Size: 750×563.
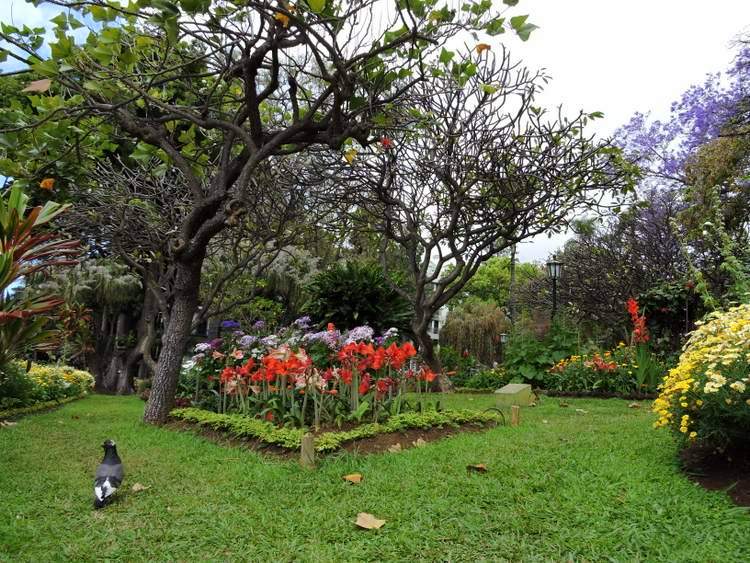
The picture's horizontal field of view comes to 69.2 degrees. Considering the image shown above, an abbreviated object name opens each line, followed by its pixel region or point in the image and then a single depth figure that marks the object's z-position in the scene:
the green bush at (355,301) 10.10
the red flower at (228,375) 5.96
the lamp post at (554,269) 12.88
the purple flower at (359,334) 6.11
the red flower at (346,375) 5.16
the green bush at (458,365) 12.96
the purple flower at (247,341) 6.98
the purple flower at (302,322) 7.53
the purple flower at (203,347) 7.33
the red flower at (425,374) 5.48
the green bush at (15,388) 8.33
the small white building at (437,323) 45.67
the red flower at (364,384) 5.12
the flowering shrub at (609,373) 8.90
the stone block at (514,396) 6.89
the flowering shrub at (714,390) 3.11
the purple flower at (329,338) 6.09
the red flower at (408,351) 5.35
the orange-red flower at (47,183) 5.41
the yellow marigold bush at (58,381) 10.33
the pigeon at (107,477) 3.33
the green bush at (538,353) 10.62
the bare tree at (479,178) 9.15
